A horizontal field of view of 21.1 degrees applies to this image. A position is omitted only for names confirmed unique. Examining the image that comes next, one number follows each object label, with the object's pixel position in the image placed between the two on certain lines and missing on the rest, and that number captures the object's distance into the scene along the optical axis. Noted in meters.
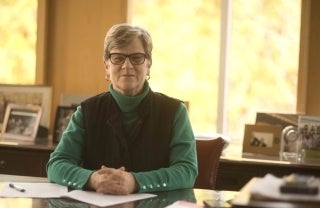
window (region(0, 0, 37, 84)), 6.26
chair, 3.61
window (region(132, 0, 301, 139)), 5.65
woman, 3.28
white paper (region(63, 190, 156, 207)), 2.65
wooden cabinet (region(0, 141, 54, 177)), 5.34
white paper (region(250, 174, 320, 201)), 1.89
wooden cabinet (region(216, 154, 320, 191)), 4.71
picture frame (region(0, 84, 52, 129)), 5.94
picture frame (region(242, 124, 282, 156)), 5.27
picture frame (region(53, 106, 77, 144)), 5.68
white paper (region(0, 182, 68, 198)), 2.79
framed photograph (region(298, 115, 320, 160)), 5.02
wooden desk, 2.59
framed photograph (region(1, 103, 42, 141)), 5.80
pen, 2.89
